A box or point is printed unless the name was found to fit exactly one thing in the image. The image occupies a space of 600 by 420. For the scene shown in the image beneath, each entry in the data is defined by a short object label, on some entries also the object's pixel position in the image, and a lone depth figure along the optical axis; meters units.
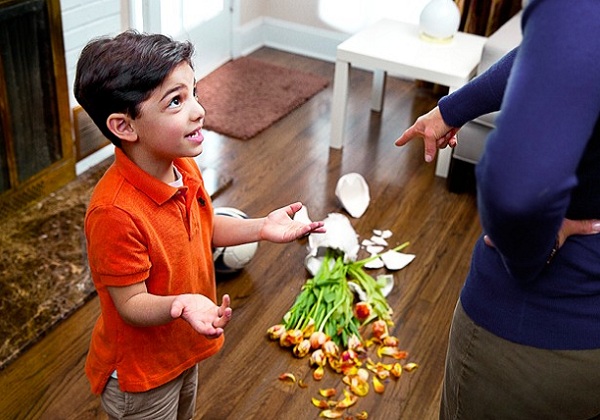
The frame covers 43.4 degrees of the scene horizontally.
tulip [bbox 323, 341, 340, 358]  2.07
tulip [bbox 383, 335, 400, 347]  2.15
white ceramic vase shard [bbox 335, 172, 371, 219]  2.81
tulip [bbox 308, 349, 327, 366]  2.05
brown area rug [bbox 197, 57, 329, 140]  3.39
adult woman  0.70
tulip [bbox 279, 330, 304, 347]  2.09
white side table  2.93
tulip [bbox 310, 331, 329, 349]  2.09
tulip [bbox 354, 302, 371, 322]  2.22
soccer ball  2.30
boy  1.14
